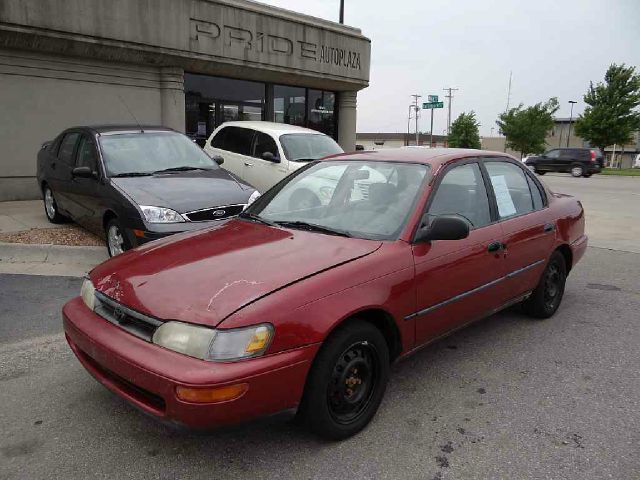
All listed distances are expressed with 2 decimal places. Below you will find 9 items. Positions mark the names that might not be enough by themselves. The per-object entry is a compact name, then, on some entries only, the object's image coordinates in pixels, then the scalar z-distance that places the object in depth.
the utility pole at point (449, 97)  75.51
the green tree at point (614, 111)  36.41
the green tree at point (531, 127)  46.22
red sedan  2.33
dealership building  10.16
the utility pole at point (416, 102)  76.16
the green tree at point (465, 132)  52.41
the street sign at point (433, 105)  29.83
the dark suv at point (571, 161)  28.34
